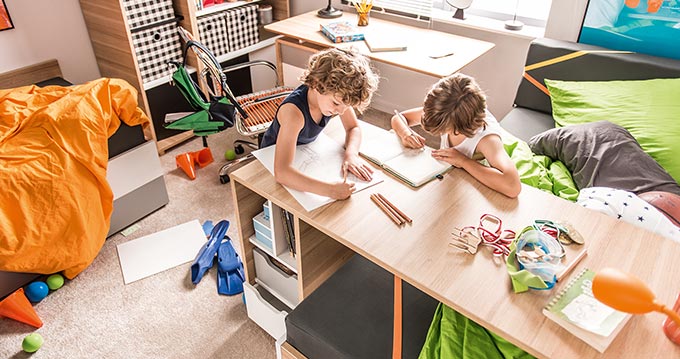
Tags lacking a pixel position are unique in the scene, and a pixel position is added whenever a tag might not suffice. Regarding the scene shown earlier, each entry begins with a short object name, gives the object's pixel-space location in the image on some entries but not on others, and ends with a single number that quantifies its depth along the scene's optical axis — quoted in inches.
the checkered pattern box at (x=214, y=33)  117.0
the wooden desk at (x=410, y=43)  95.1
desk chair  91.4
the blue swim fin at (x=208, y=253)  84.1
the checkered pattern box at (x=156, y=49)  106.6
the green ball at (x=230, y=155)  115.7
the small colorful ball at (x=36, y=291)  79.0
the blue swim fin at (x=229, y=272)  81.8
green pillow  75.2
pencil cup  115.8
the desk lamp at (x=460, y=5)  113.5
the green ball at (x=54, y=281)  81.2
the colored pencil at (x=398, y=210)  51.6
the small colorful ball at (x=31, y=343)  71.2
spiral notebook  38.4
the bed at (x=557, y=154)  53.2
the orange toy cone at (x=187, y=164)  110.4
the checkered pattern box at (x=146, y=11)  101.7
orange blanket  72.2
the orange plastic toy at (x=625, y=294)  30.6
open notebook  58.4
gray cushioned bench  53.5
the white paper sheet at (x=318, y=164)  55.4
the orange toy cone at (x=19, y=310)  75.2
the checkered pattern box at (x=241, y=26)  124.6
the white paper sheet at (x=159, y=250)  86.4
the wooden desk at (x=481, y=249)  39.4
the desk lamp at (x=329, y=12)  122.7
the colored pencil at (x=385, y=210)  51.2
